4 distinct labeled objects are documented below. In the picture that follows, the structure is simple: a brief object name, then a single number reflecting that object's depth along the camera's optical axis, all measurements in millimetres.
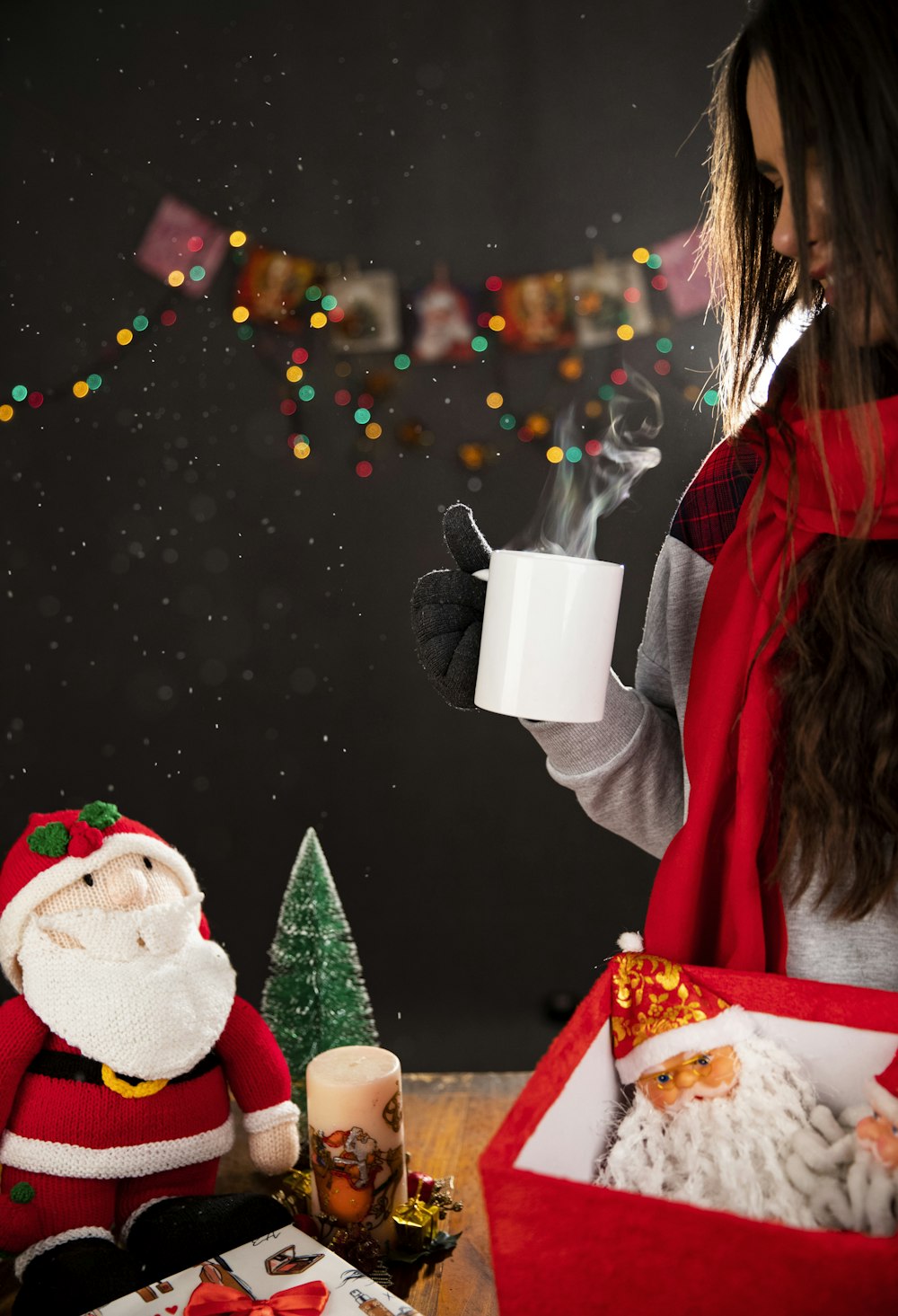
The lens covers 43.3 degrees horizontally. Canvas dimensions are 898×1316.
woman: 734
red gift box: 528
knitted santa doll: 952
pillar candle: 900
